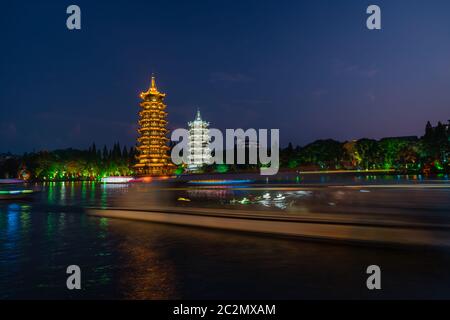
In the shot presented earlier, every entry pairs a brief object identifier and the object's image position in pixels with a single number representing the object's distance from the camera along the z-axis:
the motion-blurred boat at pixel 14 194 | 26.05
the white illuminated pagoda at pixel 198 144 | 134.88
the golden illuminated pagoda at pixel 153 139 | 102.44
